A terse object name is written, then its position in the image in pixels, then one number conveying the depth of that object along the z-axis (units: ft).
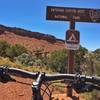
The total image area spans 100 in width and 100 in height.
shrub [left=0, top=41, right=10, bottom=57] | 55.84
